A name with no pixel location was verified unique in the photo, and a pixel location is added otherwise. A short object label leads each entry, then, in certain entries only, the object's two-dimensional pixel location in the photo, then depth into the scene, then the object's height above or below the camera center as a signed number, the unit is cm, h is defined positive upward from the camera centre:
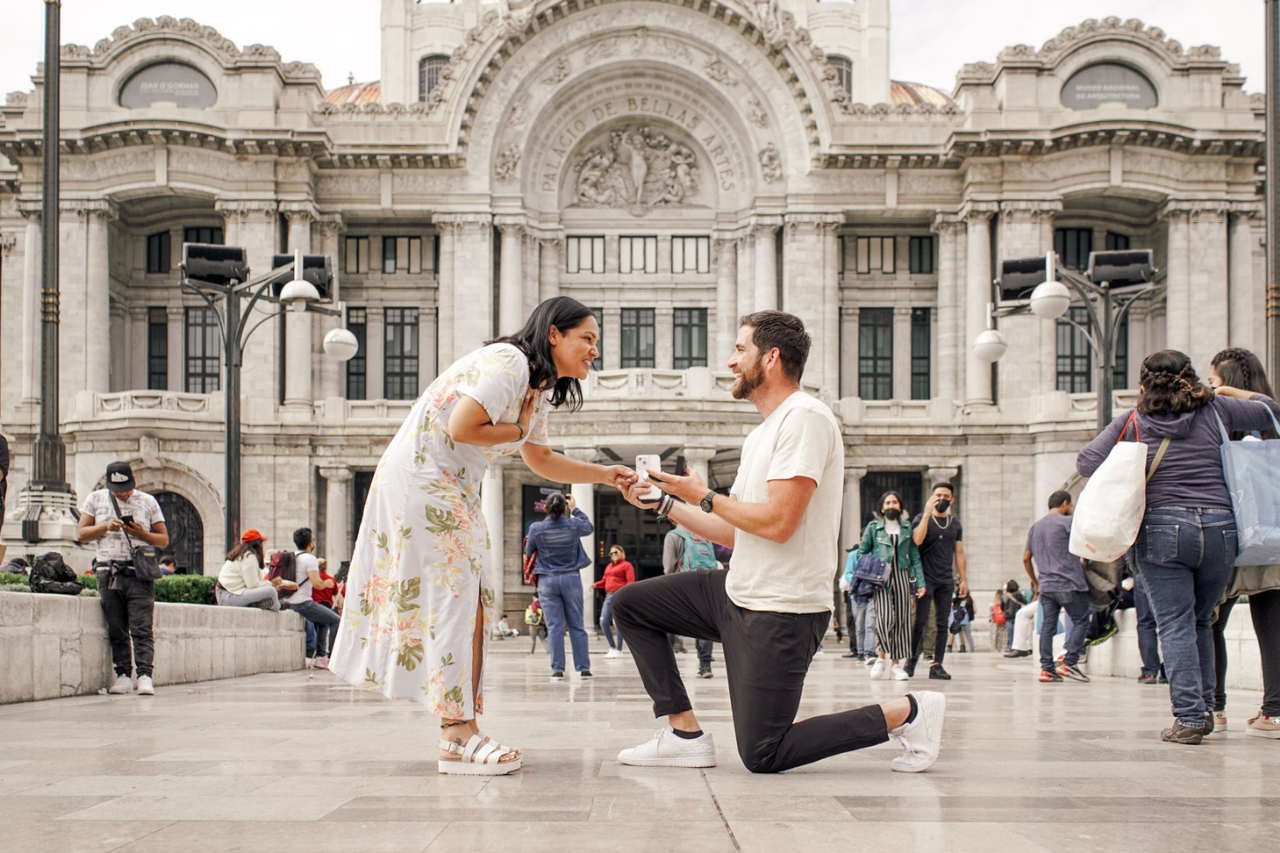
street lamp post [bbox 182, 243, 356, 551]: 1659 +204
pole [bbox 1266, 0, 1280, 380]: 1392 +302
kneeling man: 476 -63
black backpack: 1001 -112
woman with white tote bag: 626 -40
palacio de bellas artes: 3369 +607
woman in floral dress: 495 -46
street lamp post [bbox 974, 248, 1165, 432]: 1717 +223
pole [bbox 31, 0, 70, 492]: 1480 +134
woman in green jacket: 1145 -140
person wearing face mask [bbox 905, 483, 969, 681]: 1141 -110
